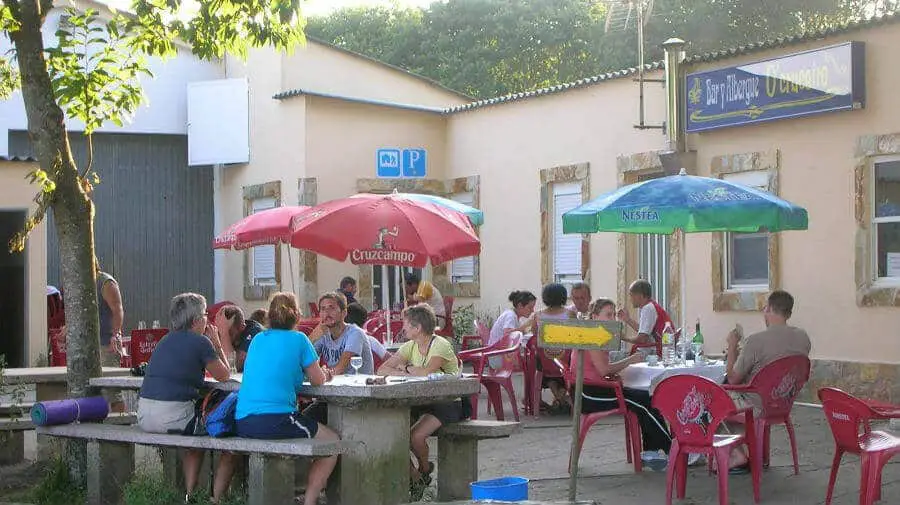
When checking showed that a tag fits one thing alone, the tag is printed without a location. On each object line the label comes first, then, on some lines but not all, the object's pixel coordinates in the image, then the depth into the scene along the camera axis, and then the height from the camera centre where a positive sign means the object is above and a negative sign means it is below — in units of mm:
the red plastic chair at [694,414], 8078 -890
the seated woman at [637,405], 9664 -996
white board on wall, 21516 +2390
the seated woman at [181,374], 8367 -639
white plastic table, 9737 -775
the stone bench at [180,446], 7621 -1107
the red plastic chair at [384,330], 14996 -702
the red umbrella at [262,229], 14148 +433
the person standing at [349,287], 16984 -228
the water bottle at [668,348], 10227 -623
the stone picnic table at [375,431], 7805 -942
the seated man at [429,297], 16328 -339
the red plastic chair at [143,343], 11531 -611
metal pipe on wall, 15227 +1945
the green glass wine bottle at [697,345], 10565 -623
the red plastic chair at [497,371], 12250 -945
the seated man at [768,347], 9227 -559
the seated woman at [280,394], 7805 -714
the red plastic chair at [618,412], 9617 -1048
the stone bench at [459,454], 8367 -1164
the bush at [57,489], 8906 -1442
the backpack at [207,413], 8062 -874
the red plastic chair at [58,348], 14570 -832
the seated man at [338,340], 9688 -508
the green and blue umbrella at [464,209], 13359 +615
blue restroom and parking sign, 19688 +1562
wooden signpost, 6922 -354
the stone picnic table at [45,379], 10336 -815
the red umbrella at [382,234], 11414 +298
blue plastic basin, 6836 -1122
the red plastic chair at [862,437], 7395 -981
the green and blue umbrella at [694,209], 10234 +437
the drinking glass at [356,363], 8723 -602
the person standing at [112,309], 13211 -371
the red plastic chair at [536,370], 12633 -958
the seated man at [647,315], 12383 -447
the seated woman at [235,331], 9922 -441
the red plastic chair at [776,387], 8938 -808
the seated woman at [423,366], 8492 -653
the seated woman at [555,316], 12570 -469
